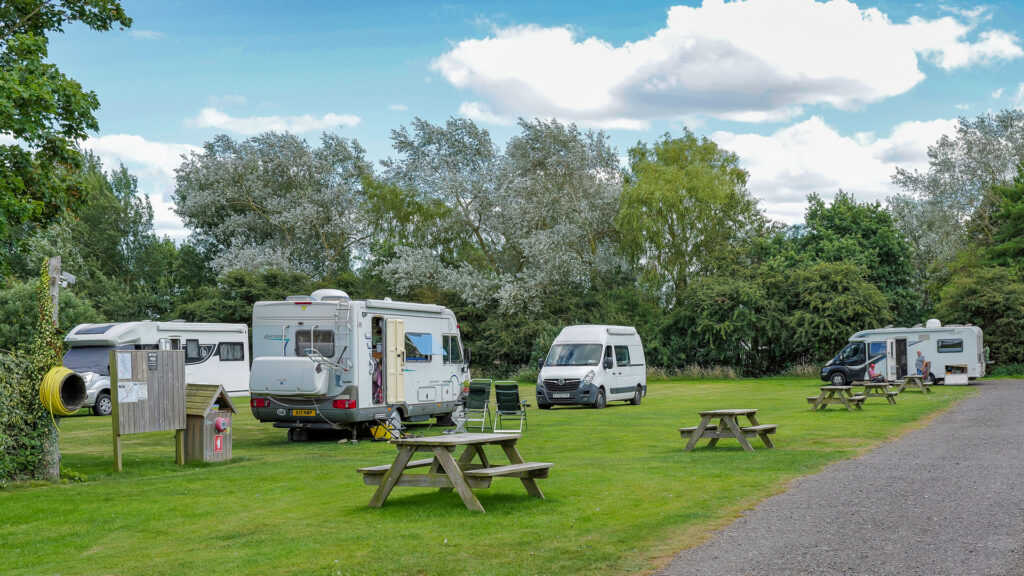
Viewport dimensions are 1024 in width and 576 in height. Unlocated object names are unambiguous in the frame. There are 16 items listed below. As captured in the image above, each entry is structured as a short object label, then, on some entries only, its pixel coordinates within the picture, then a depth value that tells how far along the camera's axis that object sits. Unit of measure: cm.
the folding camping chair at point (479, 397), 1691
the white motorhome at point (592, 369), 2350
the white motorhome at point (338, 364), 1531
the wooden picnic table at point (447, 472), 811
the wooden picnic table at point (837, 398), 1972
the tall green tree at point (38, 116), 1190
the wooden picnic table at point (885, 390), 2173
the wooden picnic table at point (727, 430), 1248
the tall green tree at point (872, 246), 4116
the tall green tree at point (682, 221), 4119
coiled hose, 1075
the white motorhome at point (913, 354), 3166
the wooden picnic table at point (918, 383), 2641
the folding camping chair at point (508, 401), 1675
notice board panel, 1194
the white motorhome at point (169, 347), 2391
